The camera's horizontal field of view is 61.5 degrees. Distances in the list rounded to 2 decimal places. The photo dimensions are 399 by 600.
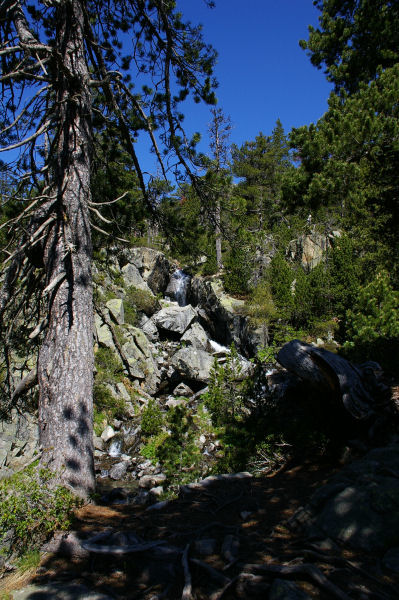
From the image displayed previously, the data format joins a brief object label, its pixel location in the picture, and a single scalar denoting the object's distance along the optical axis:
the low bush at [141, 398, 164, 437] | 10.40
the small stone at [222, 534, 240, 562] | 2.43
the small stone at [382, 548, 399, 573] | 2.06
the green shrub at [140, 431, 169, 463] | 10.09
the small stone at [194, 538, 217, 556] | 2.55
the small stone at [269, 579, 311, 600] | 1.80
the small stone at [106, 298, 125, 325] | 17.59
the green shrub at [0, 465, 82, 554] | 2.74
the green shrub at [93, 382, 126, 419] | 12.70
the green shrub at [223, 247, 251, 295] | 20.20
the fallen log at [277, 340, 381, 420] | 4.90
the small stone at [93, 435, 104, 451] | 10.92
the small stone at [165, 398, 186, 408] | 14.07
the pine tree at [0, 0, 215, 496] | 3.70
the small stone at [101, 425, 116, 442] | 11.60
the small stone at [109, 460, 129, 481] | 9.17
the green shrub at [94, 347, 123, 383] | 13.90
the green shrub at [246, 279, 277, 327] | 17.72
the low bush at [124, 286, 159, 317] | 21.81
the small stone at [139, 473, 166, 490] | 7.84
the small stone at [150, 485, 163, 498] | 5.62
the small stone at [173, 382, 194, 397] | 15.12
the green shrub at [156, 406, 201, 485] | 6.45
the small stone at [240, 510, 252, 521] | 3.48
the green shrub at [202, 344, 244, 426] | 7.98
